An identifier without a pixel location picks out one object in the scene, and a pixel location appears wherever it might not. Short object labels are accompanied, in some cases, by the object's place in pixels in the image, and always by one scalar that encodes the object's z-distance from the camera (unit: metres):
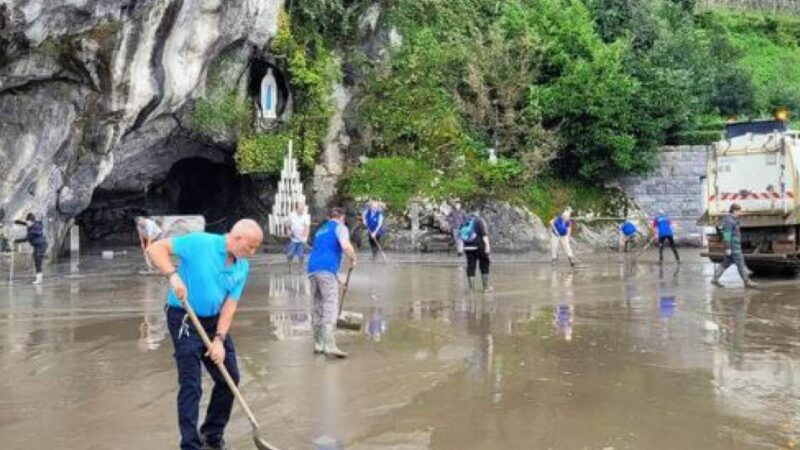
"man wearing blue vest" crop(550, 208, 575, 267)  20.67
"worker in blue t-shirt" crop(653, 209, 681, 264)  21.45
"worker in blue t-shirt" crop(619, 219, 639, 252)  24.77
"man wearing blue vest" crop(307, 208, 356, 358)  9.12
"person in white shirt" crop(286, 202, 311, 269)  20.28
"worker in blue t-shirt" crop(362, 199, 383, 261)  22.66
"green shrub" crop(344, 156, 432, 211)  26.05
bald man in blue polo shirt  5.52
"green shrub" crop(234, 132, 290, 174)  25.92
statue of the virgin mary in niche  25.94
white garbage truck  17.38
